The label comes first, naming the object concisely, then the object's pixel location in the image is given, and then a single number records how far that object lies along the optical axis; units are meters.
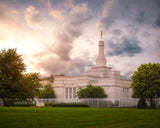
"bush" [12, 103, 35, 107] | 71.00
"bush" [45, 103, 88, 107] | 67.69
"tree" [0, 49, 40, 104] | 39.38
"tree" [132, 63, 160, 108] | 64.50
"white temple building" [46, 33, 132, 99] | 100.25
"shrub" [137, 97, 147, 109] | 57.44
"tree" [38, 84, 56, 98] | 106.62
